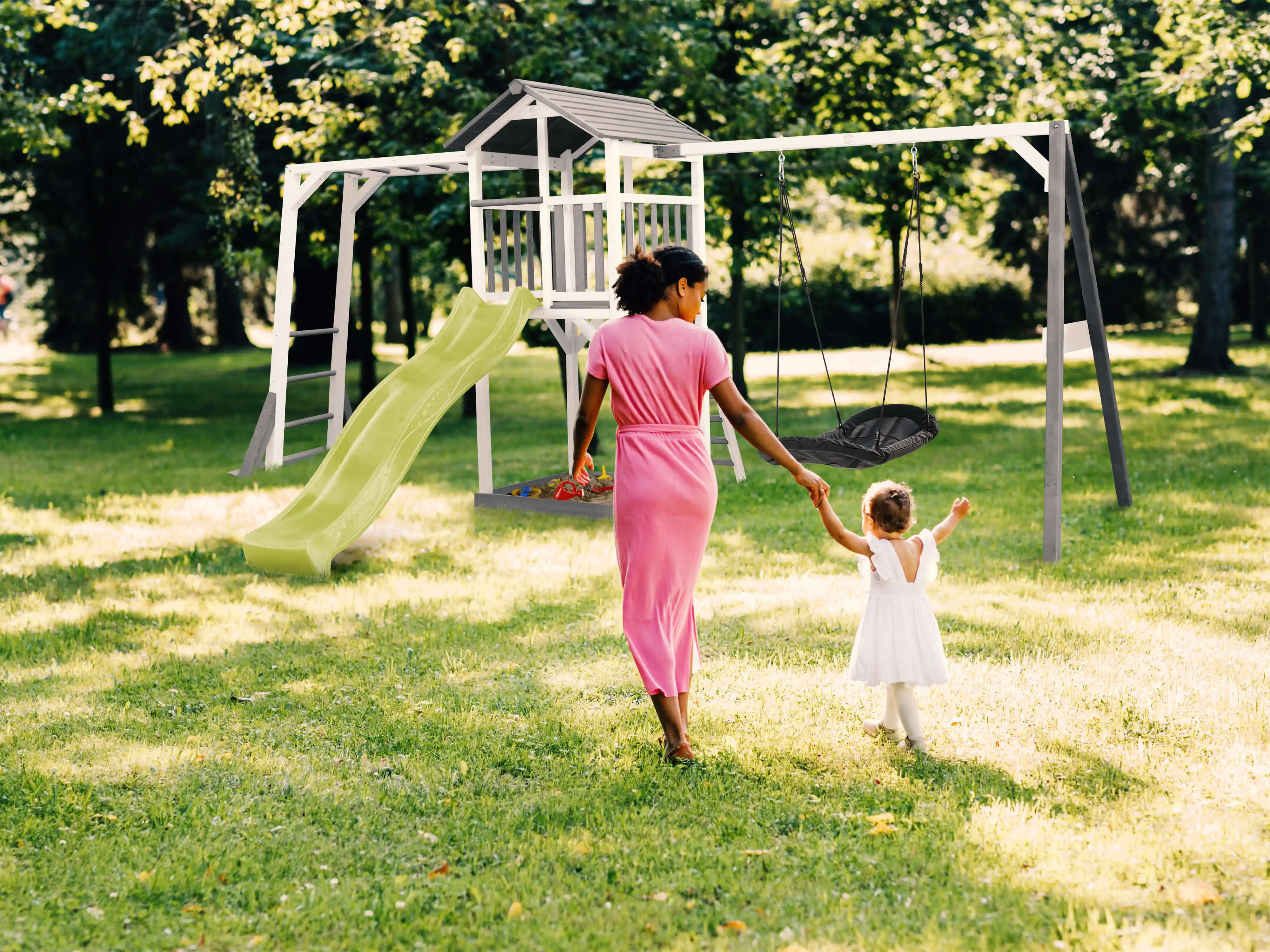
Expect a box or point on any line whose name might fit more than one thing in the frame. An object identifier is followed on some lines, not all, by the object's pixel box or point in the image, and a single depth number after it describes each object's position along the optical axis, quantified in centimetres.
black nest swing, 770
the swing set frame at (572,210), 812
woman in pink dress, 480
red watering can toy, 1042
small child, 488
